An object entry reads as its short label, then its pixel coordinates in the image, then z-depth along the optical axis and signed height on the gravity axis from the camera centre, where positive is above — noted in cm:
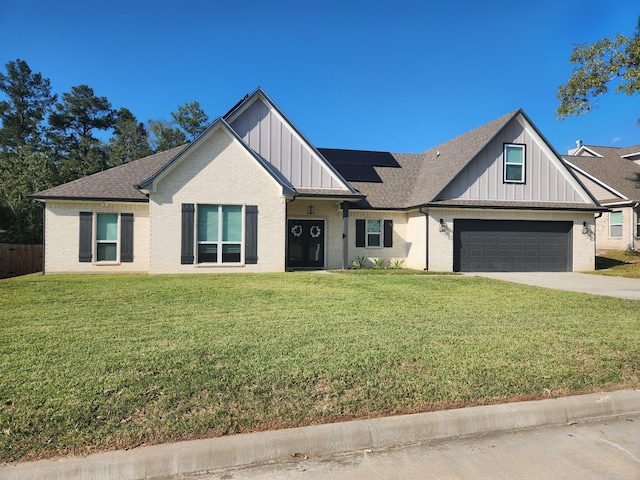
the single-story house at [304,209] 1496 +127
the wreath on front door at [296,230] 1802 +51
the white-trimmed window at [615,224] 2409 +120
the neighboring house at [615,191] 2339 +306
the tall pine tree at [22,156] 2506 +601
